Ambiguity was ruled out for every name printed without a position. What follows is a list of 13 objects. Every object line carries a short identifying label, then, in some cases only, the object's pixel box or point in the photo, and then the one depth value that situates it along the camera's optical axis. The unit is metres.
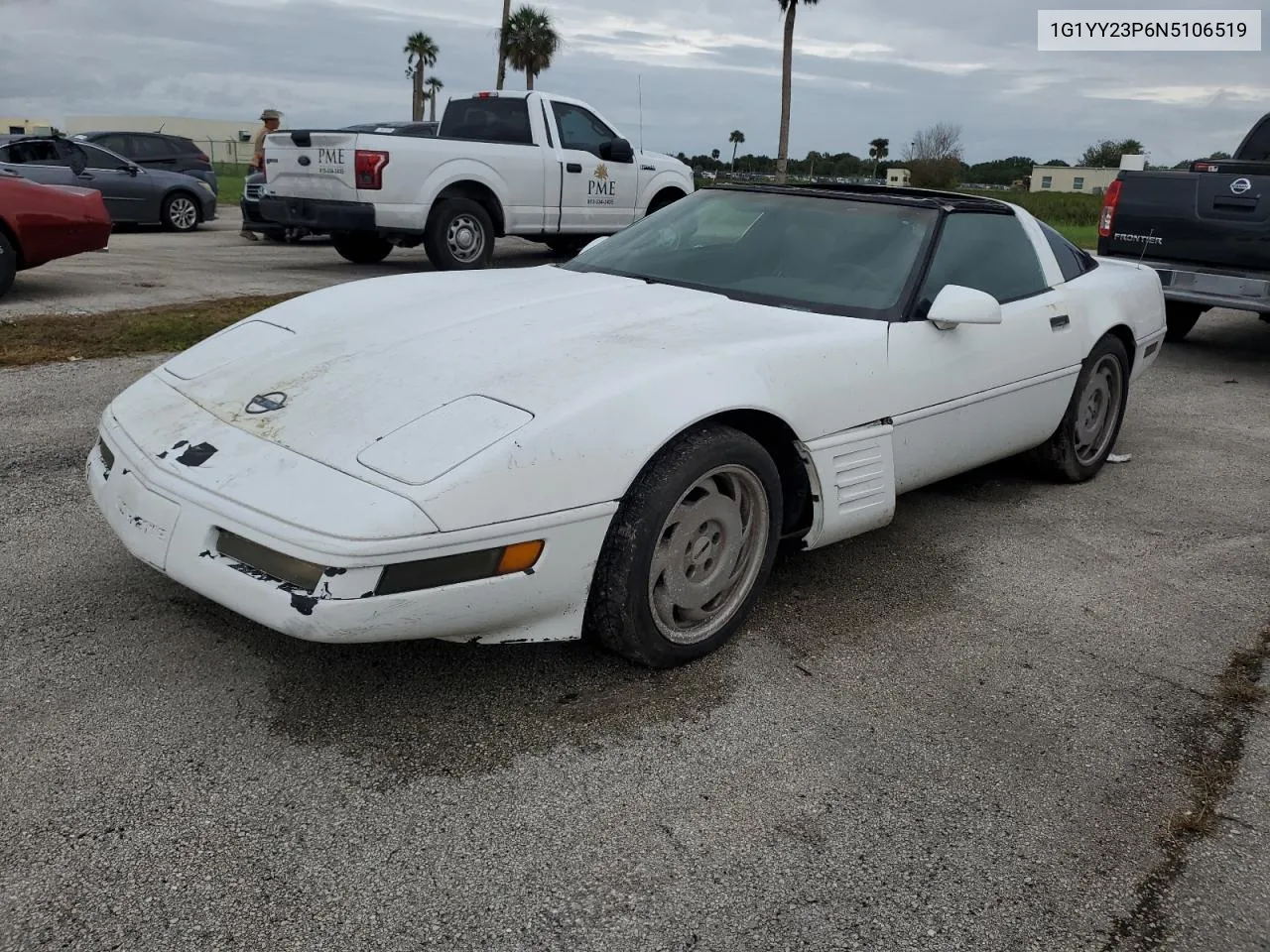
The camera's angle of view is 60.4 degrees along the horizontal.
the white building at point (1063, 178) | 85.21
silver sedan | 13.16
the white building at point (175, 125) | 84.06
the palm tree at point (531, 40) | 45.25
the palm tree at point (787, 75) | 33.00
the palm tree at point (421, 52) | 60.44
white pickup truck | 9.82
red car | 7.92
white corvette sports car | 2.48
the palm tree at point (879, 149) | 88.11
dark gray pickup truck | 7.32
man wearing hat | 12.52
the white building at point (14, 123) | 79.85
